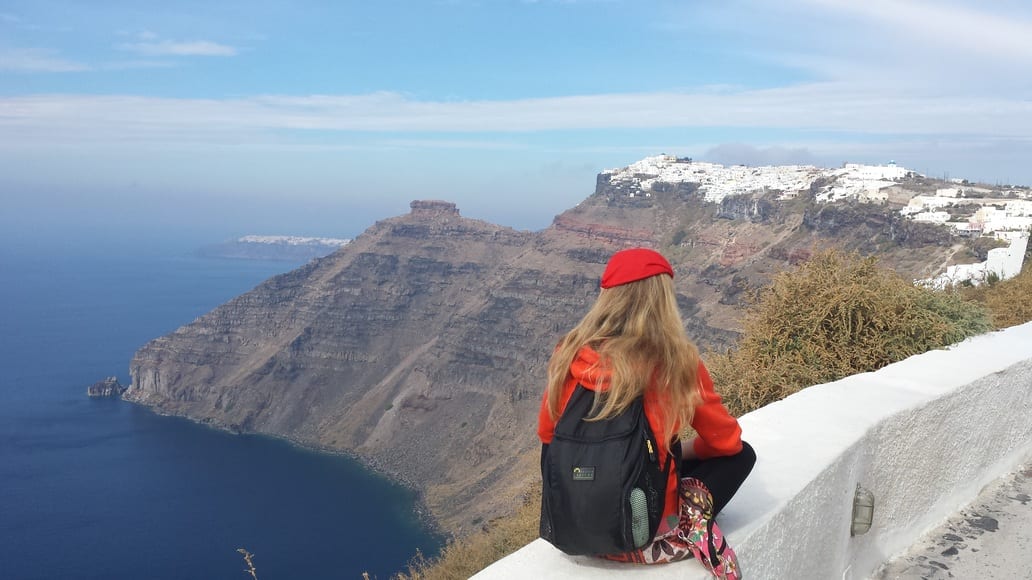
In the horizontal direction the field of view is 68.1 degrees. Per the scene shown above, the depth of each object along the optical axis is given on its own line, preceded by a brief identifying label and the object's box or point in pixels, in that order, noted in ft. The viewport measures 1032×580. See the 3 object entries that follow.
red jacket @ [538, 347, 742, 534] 7.49
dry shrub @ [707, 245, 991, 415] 19.33
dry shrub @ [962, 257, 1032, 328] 27.04
